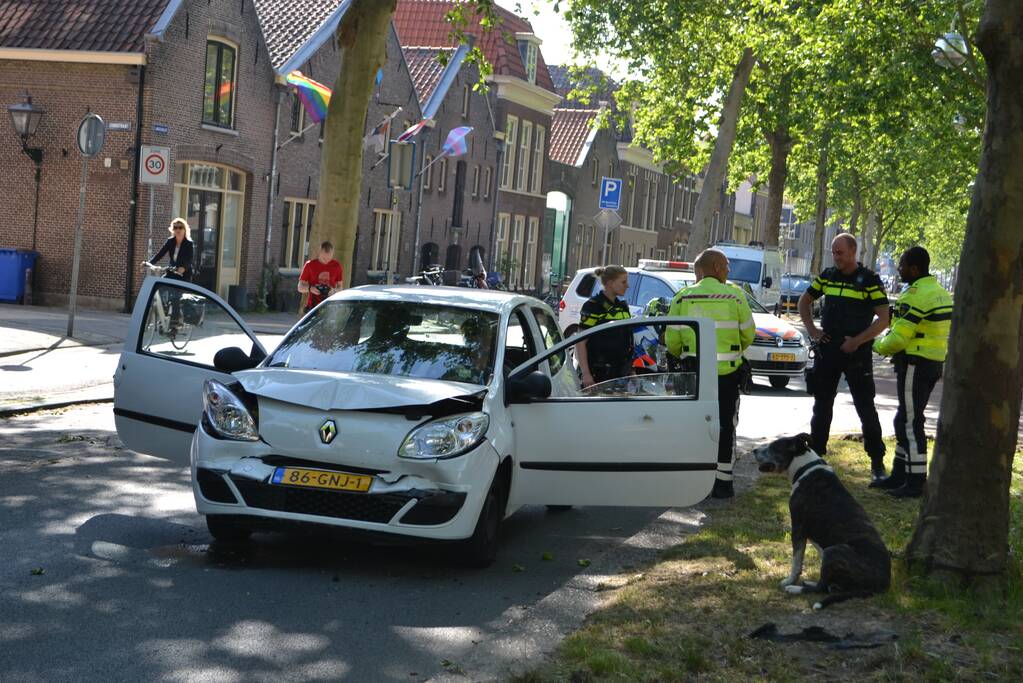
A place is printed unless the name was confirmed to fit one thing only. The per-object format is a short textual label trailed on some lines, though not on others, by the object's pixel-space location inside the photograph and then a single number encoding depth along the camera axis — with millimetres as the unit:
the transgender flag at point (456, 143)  39594
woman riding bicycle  19516
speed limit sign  20156
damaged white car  6988
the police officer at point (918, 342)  10312
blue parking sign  32406
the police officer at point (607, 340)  10266
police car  20438
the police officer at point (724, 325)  10102
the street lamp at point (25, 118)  25688
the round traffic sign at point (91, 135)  18656
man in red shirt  17828
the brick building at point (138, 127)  27125
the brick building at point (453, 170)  43188
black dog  6590
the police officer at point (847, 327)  10523
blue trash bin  26641
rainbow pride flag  29719
